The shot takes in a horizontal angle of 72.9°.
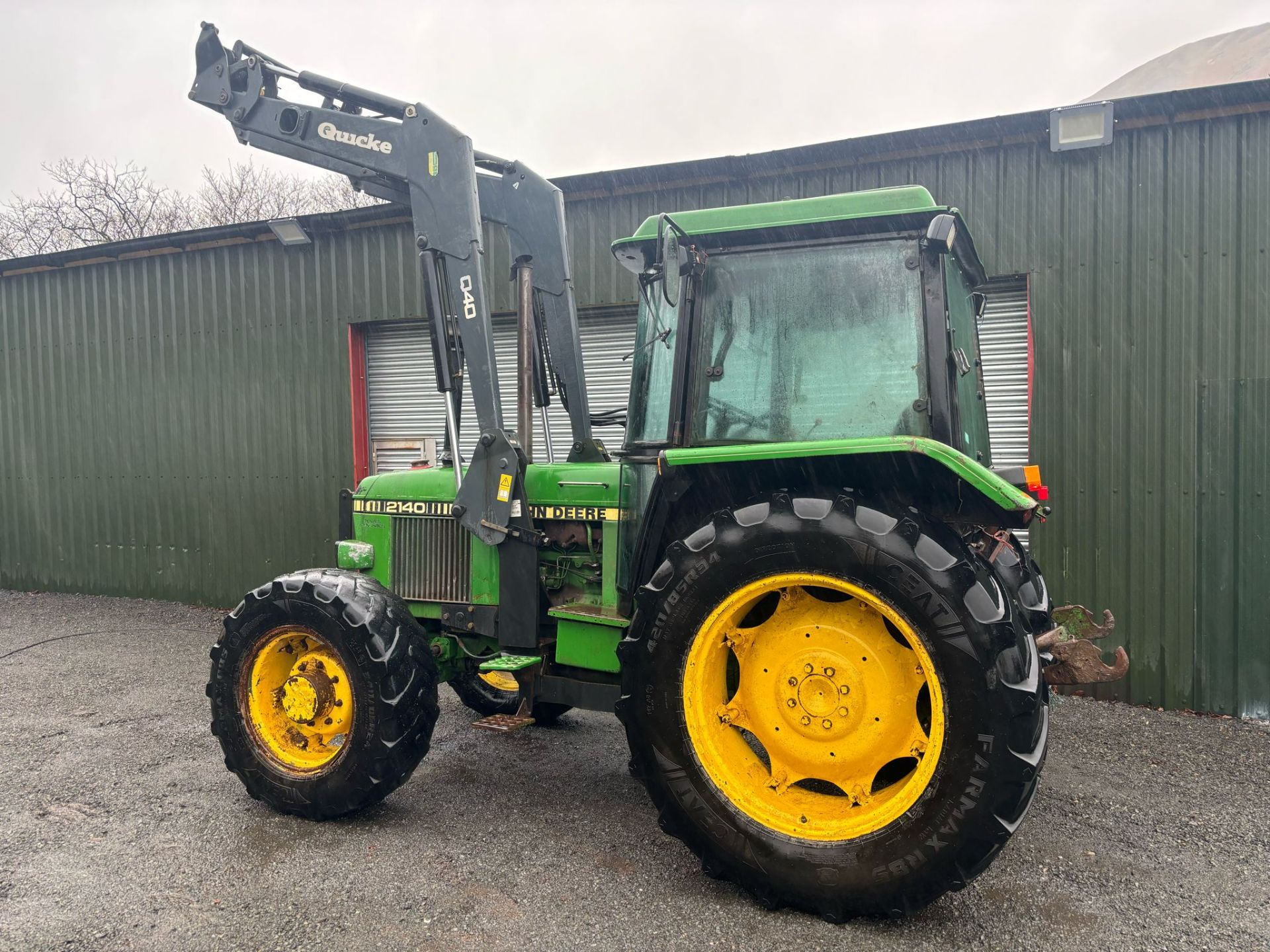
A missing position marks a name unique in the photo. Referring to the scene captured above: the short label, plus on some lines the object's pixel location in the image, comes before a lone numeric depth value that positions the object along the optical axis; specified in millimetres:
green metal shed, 5531
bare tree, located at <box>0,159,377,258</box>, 19953
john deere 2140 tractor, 2773
